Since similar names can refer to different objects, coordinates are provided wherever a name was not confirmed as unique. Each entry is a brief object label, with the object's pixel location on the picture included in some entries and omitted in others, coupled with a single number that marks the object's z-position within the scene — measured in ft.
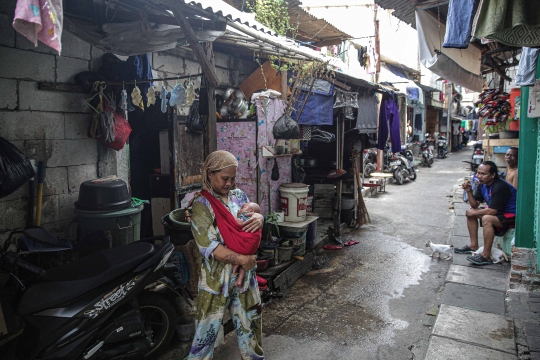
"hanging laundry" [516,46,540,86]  16.85
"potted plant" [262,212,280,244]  21.45
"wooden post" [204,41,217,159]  13.30
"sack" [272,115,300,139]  23.81
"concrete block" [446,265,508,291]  18.72
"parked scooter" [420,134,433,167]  77.91
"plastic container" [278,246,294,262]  20.95
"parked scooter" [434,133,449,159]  96.78
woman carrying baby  10.20
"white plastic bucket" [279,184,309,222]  23.67
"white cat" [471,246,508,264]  21.49
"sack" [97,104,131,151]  17.77
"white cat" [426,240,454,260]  24.31
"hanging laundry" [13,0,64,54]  6.64
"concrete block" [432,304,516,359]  13.39
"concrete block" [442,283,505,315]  16.34
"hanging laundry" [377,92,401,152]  35.99
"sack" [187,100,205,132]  22.25
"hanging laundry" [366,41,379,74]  64.80
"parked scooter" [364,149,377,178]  59.67
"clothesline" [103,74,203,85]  16.81
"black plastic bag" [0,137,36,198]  12.67
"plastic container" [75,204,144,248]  15.61
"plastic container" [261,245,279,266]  20.08
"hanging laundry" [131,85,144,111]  16.76
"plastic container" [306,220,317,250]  24.76
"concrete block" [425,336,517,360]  12.58
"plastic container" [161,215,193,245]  15.32
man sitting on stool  21.54
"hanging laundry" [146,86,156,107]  16.98
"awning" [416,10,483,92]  21.77
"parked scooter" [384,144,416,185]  57.62
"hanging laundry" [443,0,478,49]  13.79
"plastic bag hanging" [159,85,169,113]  18.15
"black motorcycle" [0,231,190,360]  10.05
